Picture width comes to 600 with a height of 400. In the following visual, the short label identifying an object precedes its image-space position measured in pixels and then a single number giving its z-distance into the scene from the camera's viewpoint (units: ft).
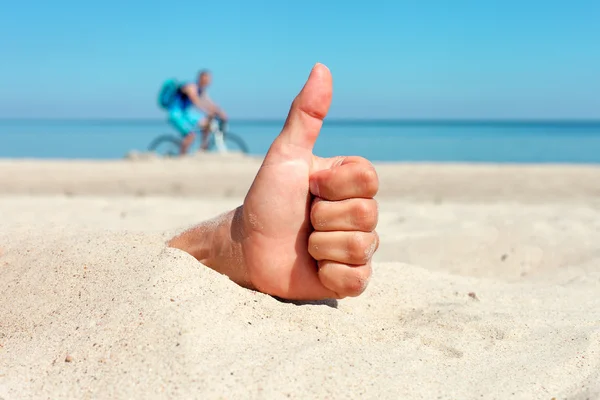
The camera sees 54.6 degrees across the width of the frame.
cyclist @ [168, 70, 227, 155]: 26.68
